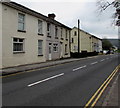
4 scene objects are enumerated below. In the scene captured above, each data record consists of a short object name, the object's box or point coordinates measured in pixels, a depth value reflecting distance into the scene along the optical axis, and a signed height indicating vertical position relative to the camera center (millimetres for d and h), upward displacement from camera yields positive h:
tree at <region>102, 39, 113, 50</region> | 107188 +5218
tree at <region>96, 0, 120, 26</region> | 18023 +5266
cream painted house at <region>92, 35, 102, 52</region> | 61544 +3420
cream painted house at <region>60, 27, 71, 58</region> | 30006 +1866
